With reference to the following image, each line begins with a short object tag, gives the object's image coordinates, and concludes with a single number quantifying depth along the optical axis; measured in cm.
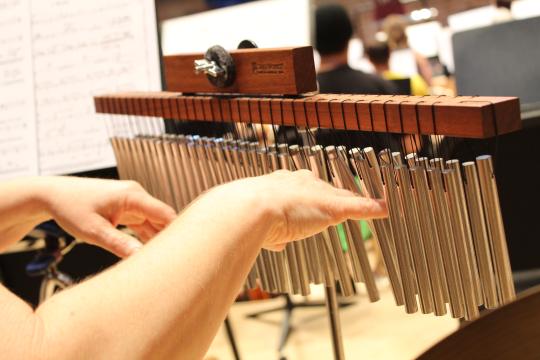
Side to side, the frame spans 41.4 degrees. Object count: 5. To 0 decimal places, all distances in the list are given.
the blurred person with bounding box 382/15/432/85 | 664
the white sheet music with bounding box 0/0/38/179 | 254
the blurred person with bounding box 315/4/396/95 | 402
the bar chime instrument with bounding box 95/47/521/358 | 110
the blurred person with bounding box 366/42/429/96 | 580
